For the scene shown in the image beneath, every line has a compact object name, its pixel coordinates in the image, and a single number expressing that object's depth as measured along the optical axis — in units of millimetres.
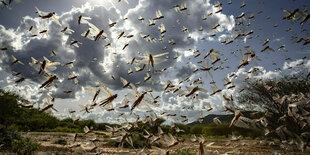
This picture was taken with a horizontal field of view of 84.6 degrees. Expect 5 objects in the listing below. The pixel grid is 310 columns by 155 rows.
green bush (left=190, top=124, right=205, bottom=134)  26656
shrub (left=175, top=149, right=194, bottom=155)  6532
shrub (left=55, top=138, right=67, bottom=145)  9636
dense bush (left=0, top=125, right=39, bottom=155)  5812
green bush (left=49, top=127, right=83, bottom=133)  20158
